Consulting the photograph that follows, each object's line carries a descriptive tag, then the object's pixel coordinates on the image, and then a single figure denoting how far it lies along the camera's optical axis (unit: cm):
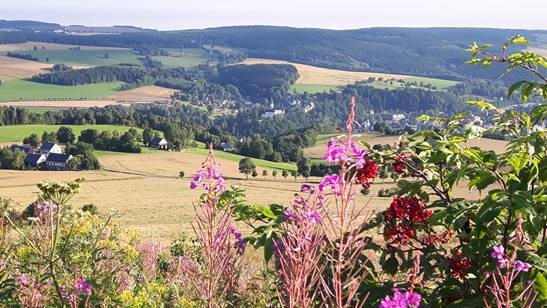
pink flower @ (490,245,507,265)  281
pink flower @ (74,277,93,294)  416
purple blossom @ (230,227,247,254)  387
